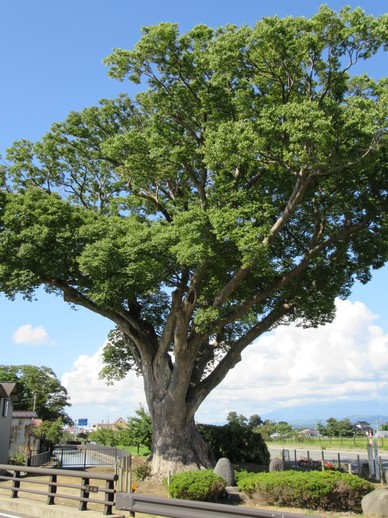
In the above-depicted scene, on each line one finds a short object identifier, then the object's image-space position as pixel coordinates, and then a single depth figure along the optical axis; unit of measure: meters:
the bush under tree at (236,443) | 29.20
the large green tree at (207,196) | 16.92
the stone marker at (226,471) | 19.17
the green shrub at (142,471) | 21.34
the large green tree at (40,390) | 69.81
